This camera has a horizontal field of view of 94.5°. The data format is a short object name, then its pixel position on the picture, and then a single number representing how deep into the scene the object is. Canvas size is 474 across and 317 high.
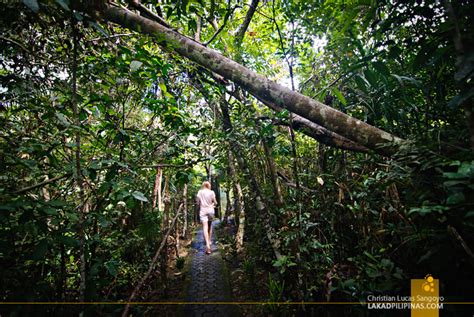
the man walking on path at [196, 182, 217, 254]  5.79
